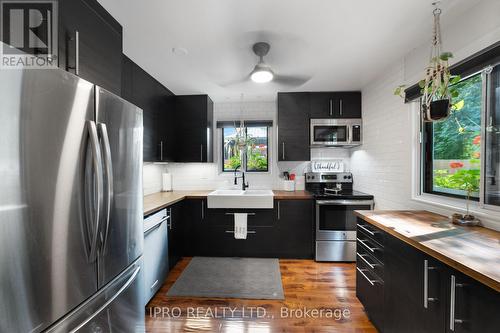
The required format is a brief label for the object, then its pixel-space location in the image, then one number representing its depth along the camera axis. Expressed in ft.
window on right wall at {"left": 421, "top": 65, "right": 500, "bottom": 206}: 4.60
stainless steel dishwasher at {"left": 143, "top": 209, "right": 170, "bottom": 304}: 6.34
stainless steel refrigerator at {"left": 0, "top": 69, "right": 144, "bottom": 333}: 2.31
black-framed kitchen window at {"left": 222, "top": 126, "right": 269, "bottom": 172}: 11.84
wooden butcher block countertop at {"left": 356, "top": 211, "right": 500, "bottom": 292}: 2.87
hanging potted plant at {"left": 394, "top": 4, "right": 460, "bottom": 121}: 4.45
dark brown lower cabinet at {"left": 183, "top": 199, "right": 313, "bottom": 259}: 9.57
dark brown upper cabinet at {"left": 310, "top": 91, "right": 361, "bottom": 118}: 10.18
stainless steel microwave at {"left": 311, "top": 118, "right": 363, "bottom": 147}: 10.07
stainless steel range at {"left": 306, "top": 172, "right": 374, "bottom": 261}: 9.05
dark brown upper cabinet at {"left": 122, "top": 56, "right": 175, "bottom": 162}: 6.90
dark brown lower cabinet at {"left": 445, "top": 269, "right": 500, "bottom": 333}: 2.65
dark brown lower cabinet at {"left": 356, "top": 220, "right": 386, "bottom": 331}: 5.14
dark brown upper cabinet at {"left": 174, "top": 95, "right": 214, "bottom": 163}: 10.53
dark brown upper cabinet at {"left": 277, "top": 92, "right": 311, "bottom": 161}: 10.38
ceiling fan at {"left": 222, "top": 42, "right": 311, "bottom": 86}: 6.01
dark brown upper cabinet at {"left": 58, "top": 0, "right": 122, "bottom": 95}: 3.60
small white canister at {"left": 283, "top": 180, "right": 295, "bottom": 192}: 10.96
